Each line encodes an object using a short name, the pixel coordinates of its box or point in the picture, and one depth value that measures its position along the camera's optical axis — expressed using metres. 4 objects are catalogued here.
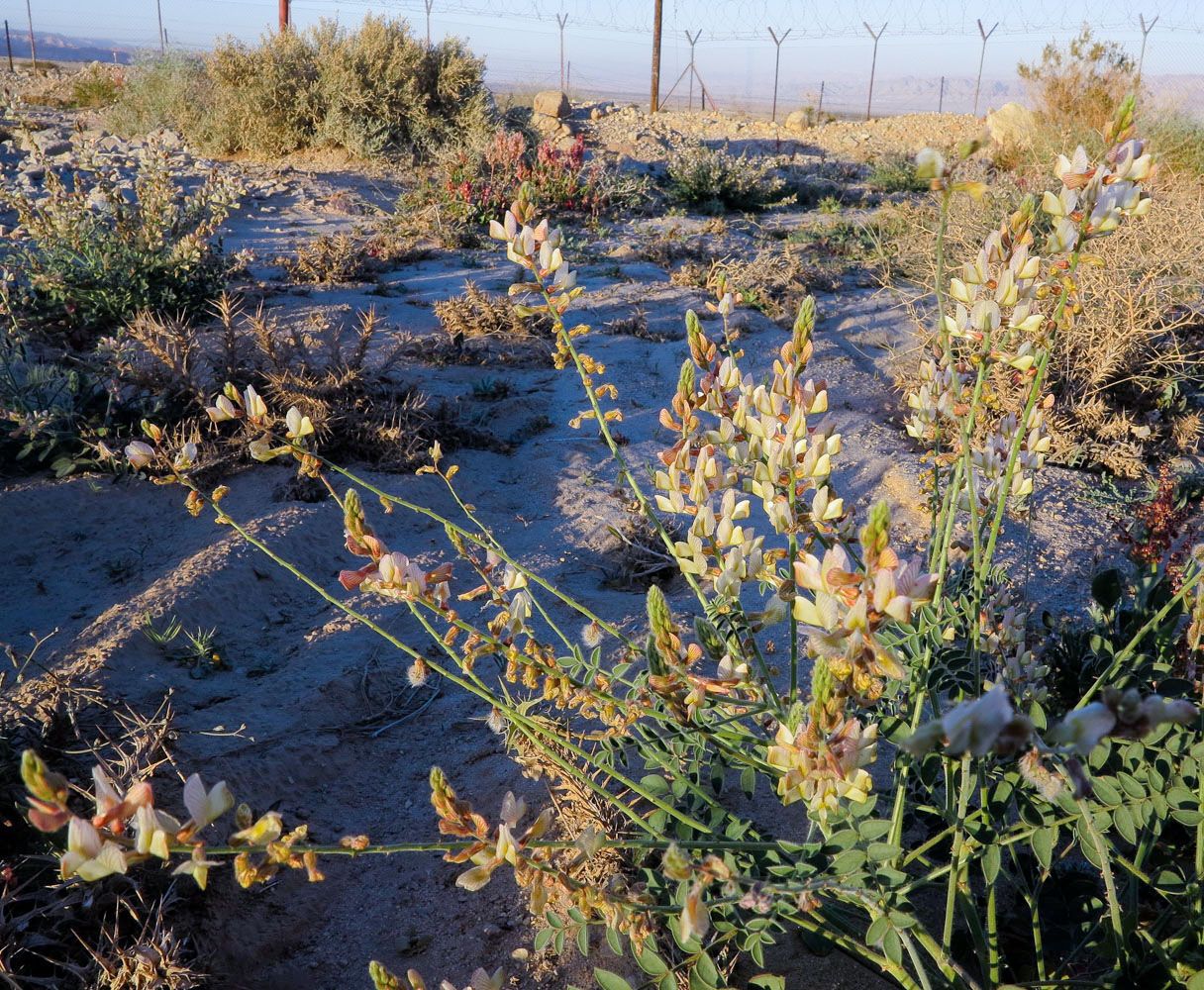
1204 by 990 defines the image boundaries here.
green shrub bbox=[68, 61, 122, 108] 16.50
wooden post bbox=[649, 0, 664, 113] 17.52
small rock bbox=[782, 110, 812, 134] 20.10
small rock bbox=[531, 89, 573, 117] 16.64
